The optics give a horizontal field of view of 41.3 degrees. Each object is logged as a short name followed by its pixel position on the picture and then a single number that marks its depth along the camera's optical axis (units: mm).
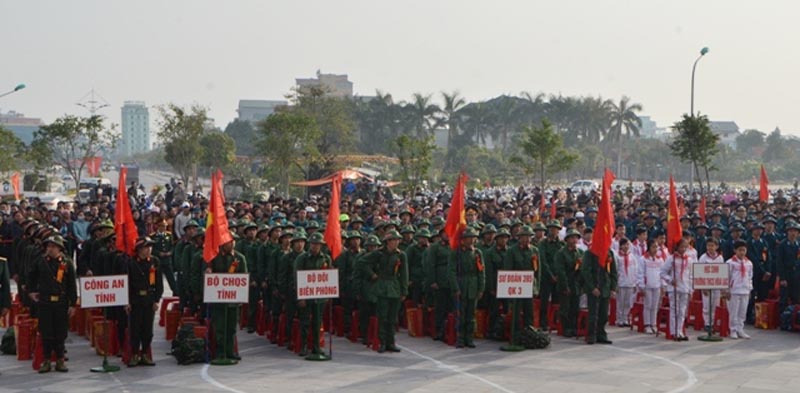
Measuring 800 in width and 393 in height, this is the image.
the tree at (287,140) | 51219
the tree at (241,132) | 124950
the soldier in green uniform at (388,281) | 15766
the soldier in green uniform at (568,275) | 17172
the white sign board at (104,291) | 13774
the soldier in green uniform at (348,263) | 16922
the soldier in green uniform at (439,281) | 16828
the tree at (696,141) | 40281
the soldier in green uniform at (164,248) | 19281
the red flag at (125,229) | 14484
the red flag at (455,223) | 16328
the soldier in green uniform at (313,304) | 15312
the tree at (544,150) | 51031
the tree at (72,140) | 53062
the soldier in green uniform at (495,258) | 16844
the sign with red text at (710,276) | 16906
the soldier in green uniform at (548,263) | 17391
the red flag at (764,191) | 30589
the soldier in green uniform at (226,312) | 14758
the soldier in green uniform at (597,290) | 16766
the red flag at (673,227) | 18438
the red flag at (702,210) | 26436
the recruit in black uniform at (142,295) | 14359
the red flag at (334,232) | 16609
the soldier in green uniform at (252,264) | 17469
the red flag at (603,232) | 16766
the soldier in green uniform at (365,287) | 16000
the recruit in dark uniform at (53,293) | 13891
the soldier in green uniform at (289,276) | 15945
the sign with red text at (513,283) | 15898
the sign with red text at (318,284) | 14867
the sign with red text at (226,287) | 14484
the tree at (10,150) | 53000
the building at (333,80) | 179225
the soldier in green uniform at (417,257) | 17672
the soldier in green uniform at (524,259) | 16361
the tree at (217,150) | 64750
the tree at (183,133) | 57625
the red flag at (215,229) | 14734
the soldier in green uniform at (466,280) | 16188
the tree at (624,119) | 107375
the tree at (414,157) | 50312
